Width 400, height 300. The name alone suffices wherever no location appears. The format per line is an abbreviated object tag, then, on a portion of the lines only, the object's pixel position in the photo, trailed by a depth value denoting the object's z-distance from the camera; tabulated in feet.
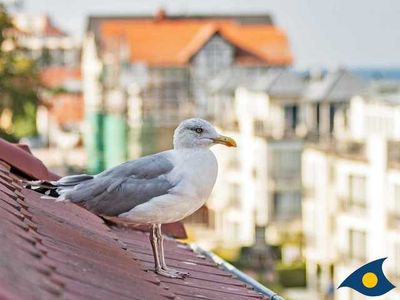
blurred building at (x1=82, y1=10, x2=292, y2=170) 320.29
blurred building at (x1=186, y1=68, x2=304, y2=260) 236.84
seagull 24.54
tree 118.21
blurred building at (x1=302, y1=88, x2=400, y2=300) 171.53
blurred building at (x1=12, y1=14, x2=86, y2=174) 331.36
